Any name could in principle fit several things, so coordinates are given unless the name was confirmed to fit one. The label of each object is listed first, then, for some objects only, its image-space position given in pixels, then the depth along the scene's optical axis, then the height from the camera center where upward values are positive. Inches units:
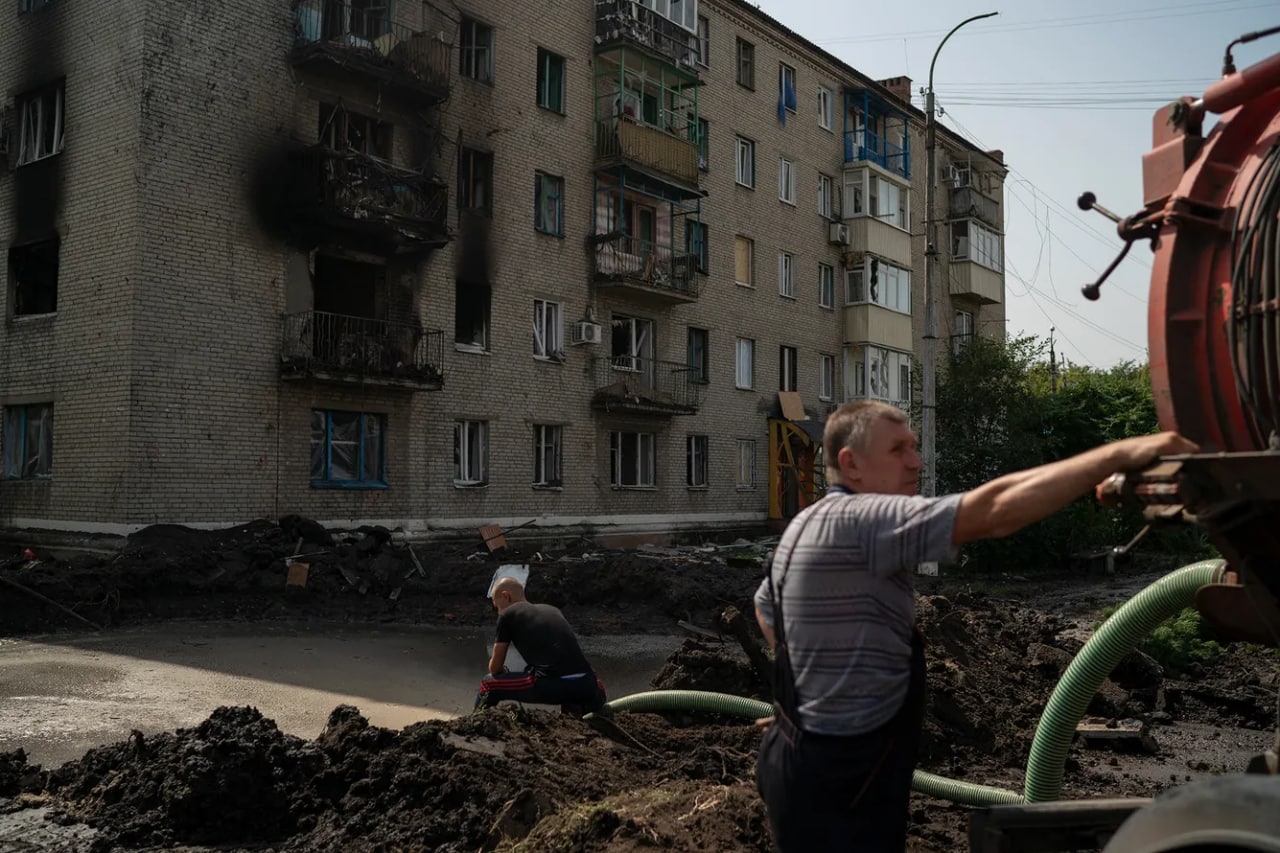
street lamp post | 782.5 +140.2
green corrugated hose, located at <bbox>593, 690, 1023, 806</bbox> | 188.4 -50.2
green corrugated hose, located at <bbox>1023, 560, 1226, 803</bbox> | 137.9 -22.5
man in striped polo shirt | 106.6 -16.7
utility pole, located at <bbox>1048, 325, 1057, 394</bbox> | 1153.4 +147.9
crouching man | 270.7 -44.0
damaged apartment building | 674.8 +180.9
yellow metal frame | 1194.0 +37.5
